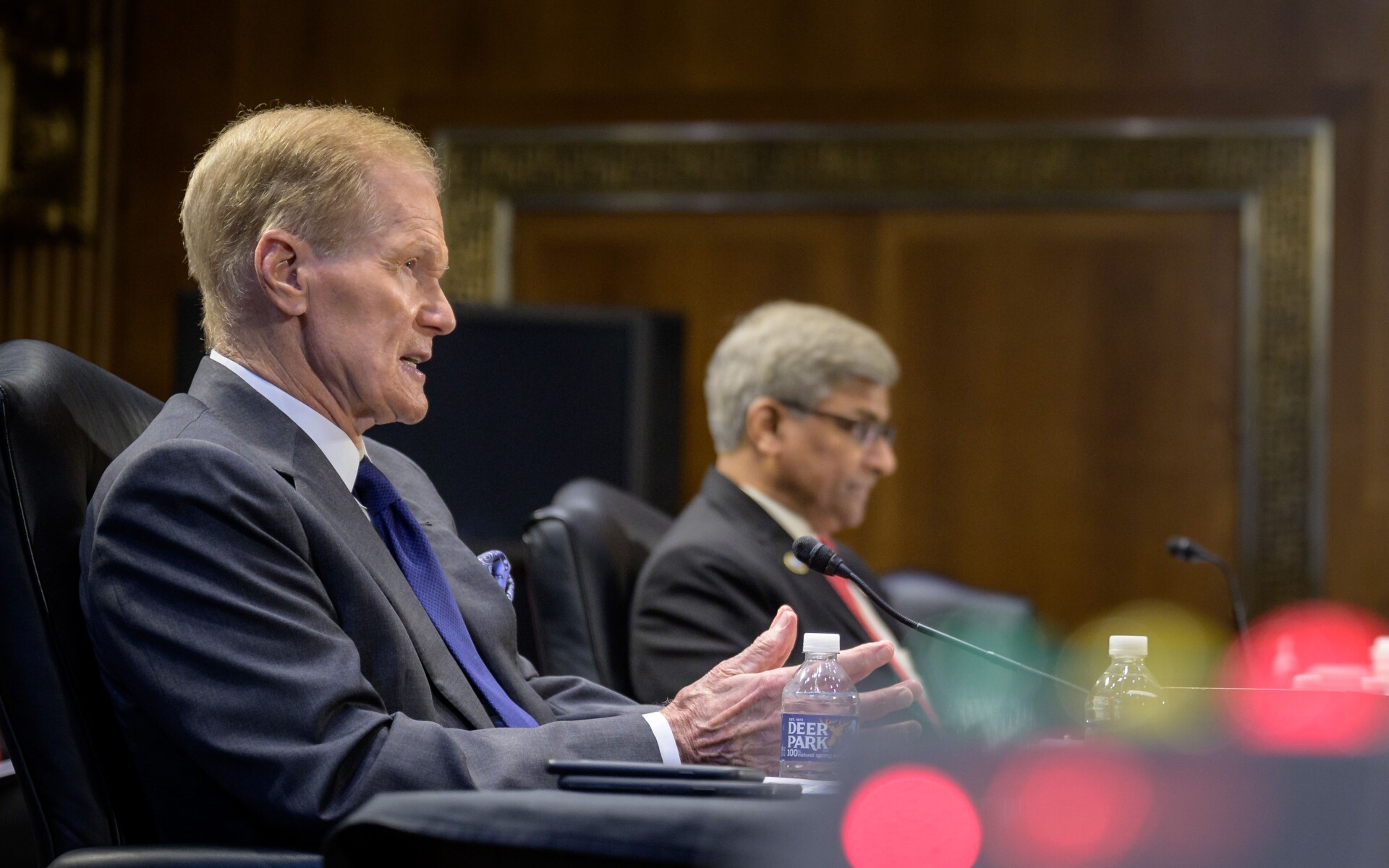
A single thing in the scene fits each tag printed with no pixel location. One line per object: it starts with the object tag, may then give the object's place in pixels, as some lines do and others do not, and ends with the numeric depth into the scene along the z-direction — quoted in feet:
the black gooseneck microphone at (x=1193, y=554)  14.13
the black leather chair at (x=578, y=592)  13.61
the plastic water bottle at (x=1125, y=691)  12.17
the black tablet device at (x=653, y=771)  11.12
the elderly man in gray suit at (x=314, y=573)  11.36
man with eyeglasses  14.24
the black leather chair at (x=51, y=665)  11.46
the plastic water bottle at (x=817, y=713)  11.54
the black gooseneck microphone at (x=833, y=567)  12.21
